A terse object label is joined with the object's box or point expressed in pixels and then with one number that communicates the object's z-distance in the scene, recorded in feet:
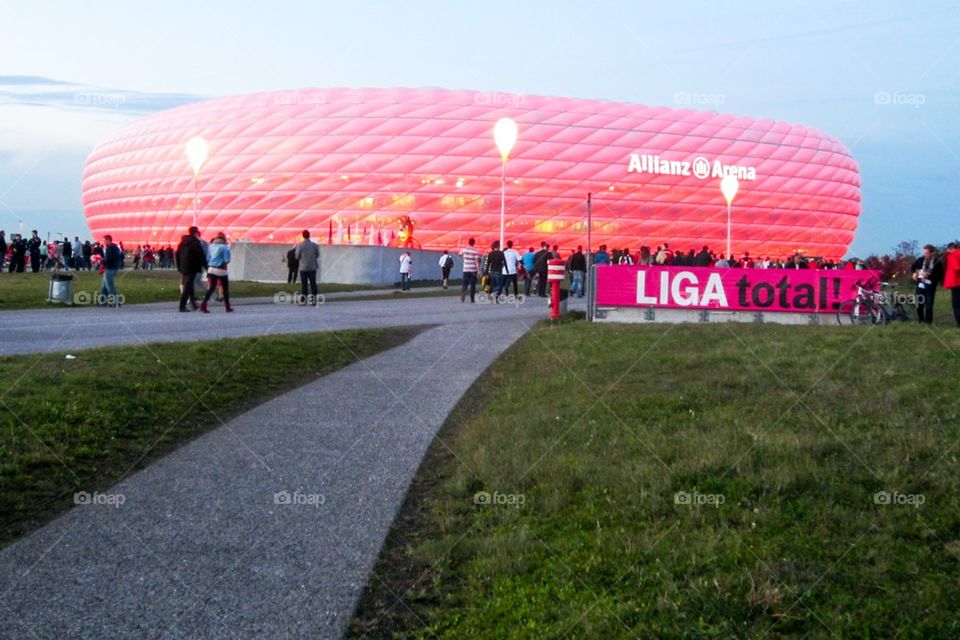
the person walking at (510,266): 92.88
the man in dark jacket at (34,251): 147.64
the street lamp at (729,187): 157.40
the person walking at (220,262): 71.81
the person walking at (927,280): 64.23
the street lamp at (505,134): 98.89
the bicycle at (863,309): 65.36
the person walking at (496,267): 91.04
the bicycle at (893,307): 67.03
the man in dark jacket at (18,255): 141.59
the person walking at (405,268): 116.88
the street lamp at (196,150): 118.41
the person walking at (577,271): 103.76
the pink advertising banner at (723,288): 64.95
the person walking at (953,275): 58.59
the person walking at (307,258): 76.38
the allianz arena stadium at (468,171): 241.96
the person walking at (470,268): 89.35
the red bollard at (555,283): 64.18
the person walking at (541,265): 102.53
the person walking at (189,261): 70.23
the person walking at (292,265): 110.69
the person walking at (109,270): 76.28
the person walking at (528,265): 104.12
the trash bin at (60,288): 77.25
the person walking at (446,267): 127.13
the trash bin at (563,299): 75.81
